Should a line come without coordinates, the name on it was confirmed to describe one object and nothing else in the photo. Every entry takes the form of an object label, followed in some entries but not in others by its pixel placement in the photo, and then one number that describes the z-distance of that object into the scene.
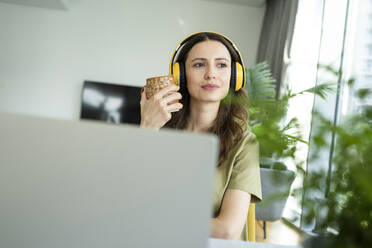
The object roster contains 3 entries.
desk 0.57
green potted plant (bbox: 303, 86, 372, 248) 0.26
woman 0.86
